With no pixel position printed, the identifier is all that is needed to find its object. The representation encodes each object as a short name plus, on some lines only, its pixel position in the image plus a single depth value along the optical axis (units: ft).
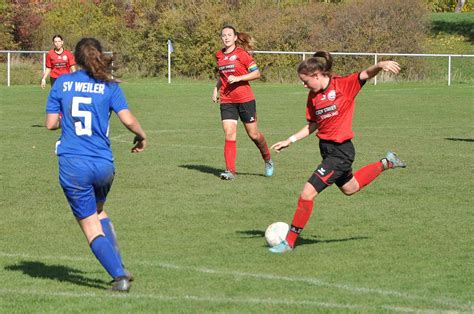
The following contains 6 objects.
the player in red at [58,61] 123.73
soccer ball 51.55
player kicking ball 51.55
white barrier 227.59
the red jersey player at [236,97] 81.12
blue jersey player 40.76
